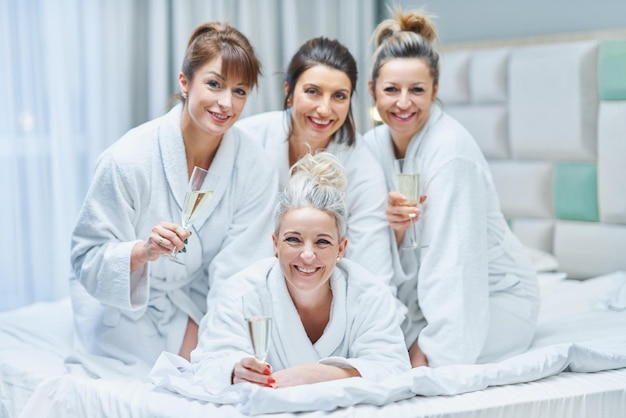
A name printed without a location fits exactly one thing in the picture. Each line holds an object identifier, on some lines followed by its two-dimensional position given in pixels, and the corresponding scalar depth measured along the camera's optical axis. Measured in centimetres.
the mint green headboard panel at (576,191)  350
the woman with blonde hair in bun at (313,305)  212
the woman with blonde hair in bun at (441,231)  244
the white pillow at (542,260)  353
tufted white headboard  339
